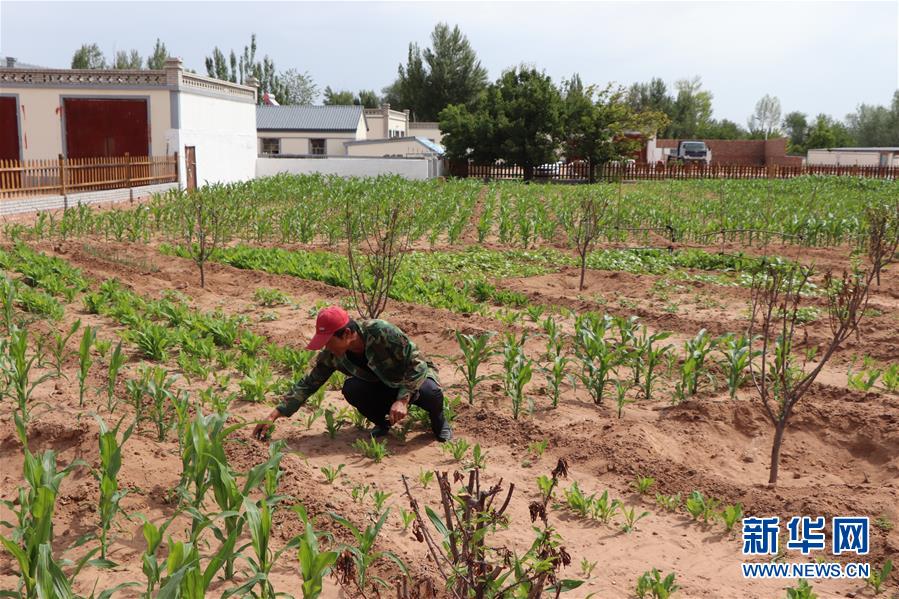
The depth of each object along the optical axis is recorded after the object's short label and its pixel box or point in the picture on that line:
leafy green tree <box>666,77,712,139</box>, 83.57
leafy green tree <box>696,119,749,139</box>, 81.00
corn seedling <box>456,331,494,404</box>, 6.48
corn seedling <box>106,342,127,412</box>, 5.72
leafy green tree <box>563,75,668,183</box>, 39.84
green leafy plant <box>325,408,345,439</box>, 5.95
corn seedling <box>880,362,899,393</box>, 7.05
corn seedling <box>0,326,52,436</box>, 5.61
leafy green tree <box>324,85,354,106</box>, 87.95
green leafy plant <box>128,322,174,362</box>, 7.52
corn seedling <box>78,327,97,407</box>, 5.81
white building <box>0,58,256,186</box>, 25.89
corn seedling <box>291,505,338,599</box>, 3.47
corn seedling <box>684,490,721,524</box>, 4.82
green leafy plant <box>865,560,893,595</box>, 4.04
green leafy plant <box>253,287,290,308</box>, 10.12
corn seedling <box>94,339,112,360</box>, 7.25
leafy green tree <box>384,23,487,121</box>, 69.62
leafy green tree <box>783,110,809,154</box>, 96.31
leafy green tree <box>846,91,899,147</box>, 83.56
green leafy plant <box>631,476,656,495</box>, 5.17
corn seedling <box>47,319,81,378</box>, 6.53
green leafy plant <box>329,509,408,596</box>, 3.83
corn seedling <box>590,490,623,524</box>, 4.82
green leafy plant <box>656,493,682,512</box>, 4.99
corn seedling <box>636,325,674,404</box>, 6.85
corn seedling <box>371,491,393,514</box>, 4.76
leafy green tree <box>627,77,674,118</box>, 86.88
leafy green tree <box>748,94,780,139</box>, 99.94
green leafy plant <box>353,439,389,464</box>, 5.56
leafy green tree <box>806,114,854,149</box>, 71.25
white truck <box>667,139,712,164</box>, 55.25
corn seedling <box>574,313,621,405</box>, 6.73
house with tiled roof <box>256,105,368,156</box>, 49.56
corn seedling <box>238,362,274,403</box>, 6.50
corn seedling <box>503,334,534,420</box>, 6.30
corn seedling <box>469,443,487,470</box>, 5.27
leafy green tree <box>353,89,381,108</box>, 89.25
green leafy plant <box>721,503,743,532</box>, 4.70
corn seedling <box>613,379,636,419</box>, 6.36
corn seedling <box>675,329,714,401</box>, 6.86
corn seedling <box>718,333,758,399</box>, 6.86
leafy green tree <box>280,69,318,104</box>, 85.88
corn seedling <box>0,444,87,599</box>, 3.26
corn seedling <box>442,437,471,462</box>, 5.57
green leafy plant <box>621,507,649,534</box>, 4.70
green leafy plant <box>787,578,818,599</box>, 3.73
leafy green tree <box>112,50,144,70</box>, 80.94
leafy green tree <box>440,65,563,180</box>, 39.12
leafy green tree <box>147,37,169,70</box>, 78.19
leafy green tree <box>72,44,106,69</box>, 75.38
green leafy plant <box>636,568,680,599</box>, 3.94
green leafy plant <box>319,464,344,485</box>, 5.15
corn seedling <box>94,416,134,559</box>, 4.13
